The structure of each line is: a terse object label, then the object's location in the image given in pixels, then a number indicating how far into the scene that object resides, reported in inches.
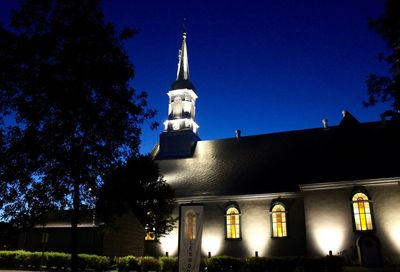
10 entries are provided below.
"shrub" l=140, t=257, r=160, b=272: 968.9
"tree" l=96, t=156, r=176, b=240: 1214.9
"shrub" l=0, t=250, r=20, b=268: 979.1
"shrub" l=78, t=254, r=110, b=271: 910.4
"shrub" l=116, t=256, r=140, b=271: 944.3
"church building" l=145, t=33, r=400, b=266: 1002.7
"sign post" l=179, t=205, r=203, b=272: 541.3
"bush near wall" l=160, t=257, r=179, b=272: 959.0
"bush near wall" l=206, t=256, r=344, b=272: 840.9
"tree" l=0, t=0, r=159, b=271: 647.1
